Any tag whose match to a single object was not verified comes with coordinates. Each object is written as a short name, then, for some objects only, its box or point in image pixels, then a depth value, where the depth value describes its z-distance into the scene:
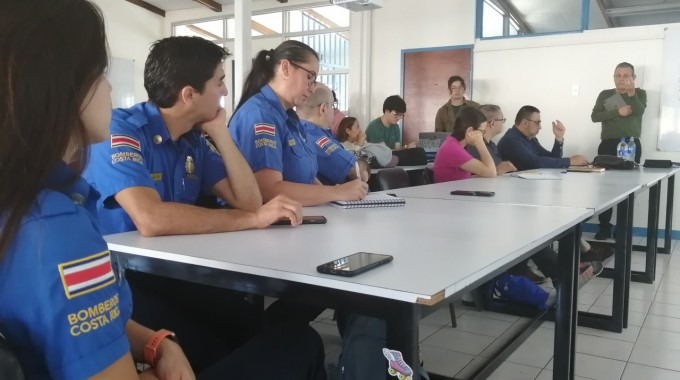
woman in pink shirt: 3.30
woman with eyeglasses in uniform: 1.81
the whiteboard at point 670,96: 5.14
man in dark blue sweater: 4.22
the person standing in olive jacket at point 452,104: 5.85
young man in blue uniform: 1.30
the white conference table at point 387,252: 0.85
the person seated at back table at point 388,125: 5.79
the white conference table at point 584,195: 2.10
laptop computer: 5.37
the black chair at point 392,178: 2.98
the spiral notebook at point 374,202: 1.80
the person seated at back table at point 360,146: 4.37
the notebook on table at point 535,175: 3.19
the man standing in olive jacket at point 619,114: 5.00
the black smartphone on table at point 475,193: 2.23
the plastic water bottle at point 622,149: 4.94
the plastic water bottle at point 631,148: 4.89
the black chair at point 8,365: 0.51
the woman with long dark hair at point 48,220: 0.59
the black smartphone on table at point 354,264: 0.90
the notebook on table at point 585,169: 3.78
